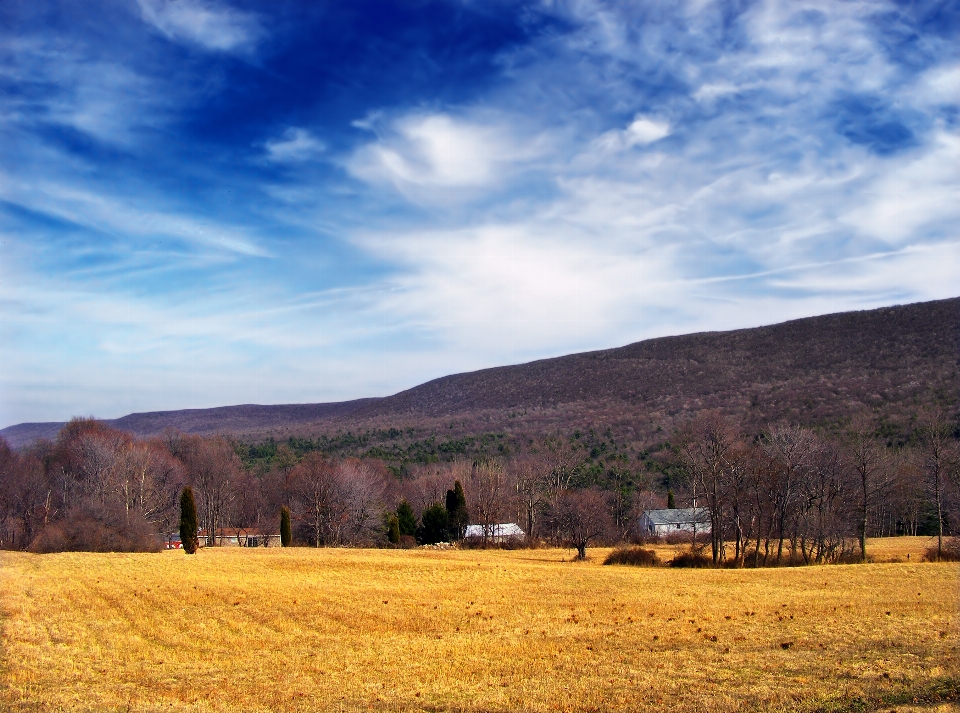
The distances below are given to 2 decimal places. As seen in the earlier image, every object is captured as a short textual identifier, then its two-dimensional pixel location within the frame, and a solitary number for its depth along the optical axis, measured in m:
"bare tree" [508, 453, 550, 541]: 75.50
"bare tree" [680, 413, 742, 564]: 45.16
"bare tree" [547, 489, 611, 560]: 51.72
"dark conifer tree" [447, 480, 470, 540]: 73.69
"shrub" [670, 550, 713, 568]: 41.88
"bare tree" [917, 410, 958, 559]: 49.59
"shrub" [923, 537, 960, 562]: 38.56
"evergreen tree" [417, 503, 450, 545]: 73.12
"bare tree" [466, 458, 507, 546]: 78.50
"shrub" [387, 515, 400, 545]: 67.31
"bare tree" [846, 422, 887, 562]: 48.84
